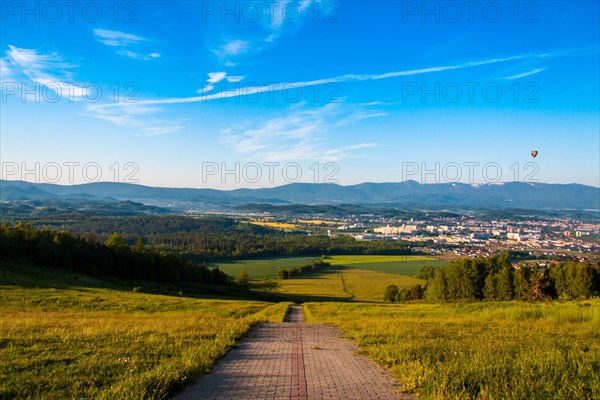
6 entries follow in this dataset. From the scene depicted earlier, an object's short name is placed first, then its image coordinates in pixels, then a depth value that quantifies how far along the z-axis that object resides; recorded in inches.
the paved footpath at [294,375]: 304.8
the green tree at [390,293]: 2581.2
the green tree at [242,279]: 2928.9
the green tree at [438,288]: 2153.3
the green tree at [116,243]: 2276.6
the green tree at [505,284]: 1838.1
